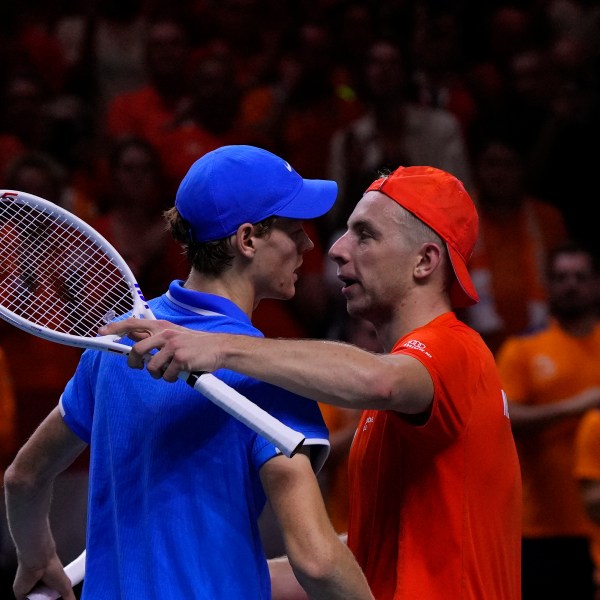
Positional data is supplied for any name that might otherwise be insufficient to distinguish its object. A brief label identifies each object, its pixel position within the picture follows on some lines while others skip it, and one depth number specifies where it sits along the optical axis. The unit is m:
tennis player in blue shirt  5.28
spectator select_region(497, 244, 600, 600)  11.77
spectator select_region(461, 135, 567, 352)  14.02
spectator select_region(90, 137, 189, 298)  12.06
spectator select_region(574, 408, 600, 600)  11.09
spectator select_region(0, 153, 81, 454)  11.98
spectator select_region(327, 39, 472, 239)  14.23
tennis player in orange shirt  5.32
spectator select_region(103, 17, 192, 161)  14.41
